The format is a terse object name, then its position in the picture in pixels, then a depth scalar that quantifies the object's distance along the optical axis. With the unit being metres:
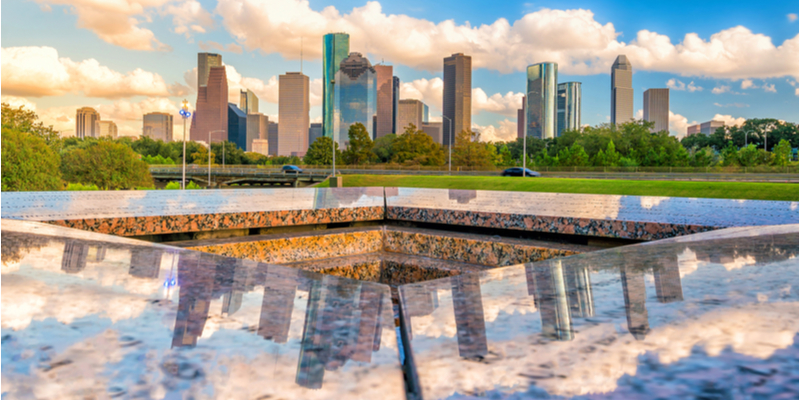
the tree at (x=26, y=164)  44.69
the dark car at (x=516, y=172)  51.20
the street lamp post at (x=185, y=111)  36.36
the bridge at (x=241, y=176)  75.94
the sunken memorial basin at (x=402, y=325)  0.60
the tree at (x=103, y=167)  62.91
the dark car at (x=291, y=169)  79.31
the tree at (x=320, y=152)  97.32
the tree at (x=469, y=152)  79.50
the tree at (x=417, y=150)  83.12
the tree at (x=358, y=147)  90.89
